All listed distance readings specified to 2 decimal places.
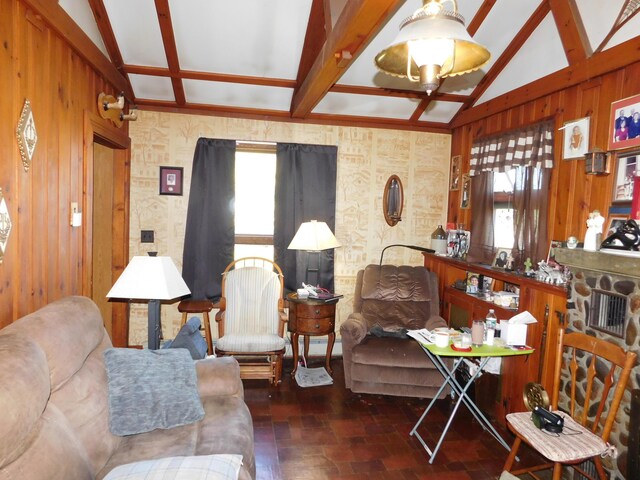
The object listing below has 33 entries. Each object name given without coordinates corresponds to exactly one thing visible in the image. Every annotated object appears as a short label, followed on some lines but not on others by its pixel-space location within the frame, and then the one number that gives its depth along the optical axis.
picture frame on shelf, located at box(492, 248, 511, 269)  3.55
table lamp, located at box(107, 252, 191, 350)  2.40
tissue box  2.78
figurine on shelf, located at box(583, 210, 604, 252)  2.54
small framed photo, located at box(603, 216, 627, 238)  2.58
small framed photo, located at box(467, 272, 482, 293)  3.83
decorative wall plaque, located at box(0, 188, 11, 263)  1.93
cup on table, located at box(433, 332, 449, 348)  2.71
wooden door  3.83
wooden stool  3.93
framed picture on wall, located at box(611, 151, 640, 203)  2.54
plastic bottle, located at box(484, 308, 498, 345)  2.78
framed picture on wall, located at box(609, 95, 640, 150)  2.50
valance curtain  3.23
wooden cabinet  2.83
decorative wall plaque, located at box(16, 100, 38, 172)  2.08
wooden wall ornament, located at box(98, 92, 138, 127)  3.27
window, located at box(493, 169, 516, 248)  3.69
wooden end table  3.79
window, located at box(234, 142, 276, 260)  4.50
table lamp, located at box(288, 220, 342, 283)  3.76
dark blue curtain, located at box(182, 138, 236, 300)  4.25
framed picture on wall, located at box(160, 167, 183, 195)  4.26
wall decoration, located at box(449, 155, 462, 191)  4.52
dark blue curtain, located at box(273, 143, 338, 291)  4.39
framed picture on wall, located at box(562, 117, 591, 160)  2.90
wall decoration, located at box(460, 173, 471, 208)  4.30
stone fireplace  2.21
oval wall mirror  4.62
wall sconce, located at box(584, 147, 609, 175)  2.67
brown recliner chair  3.37
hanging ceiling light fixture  1.62
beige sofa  1.37
